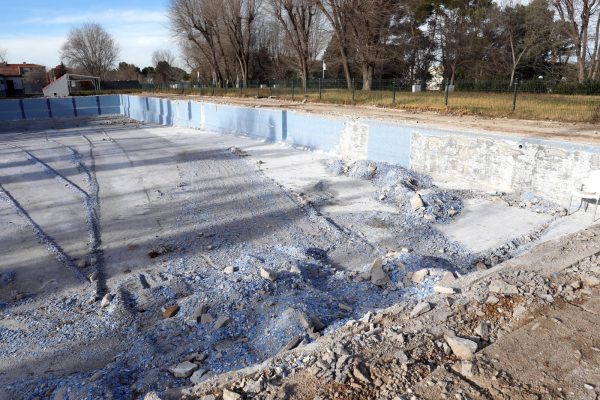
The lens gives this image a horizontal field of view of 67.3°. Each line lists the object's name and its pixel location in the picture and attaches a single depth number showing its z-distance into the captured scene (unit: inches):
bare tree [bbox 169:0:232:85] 1672.0
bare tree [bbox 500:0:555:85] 1255.5
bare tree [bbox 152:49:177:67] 3012.1
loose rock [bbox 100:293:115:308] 237.8
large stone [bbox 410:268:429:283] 247.2
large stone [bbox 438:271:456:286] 219.1
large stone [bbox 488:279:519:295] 196.1
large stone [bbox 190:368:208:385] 163.5
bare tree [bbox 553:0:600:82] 984.3
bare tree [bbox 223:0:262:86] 1643.7
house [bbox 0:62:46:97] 2239.2
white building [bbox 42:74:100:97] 1792.6
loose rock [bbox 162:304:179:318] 223.6
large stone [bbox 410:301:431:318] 181.3
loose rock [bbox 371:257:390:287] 251.3
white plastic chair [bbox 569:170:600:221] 328.8
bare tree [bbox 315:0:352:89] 1181.1
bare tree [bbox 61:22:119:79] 2689.5
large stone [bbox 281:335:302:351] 179.4
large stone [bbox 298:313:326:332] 192.4
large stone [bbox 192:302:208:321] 213.1
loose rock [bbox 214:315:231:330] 203.8
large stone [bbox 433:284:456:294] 201.3
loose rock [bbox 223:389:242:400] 138.2
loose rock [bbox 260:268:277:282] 249.3
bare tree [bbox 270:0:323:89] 1372.3
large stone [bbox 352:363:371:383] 142.8
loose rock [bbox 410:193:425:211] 378.3
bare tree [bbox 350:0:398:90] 1119.0
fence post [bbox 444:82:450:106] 724.2
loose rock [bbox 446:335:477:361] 154.7
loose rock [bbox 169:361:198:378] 168.7
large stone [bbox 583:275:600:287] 203.3
